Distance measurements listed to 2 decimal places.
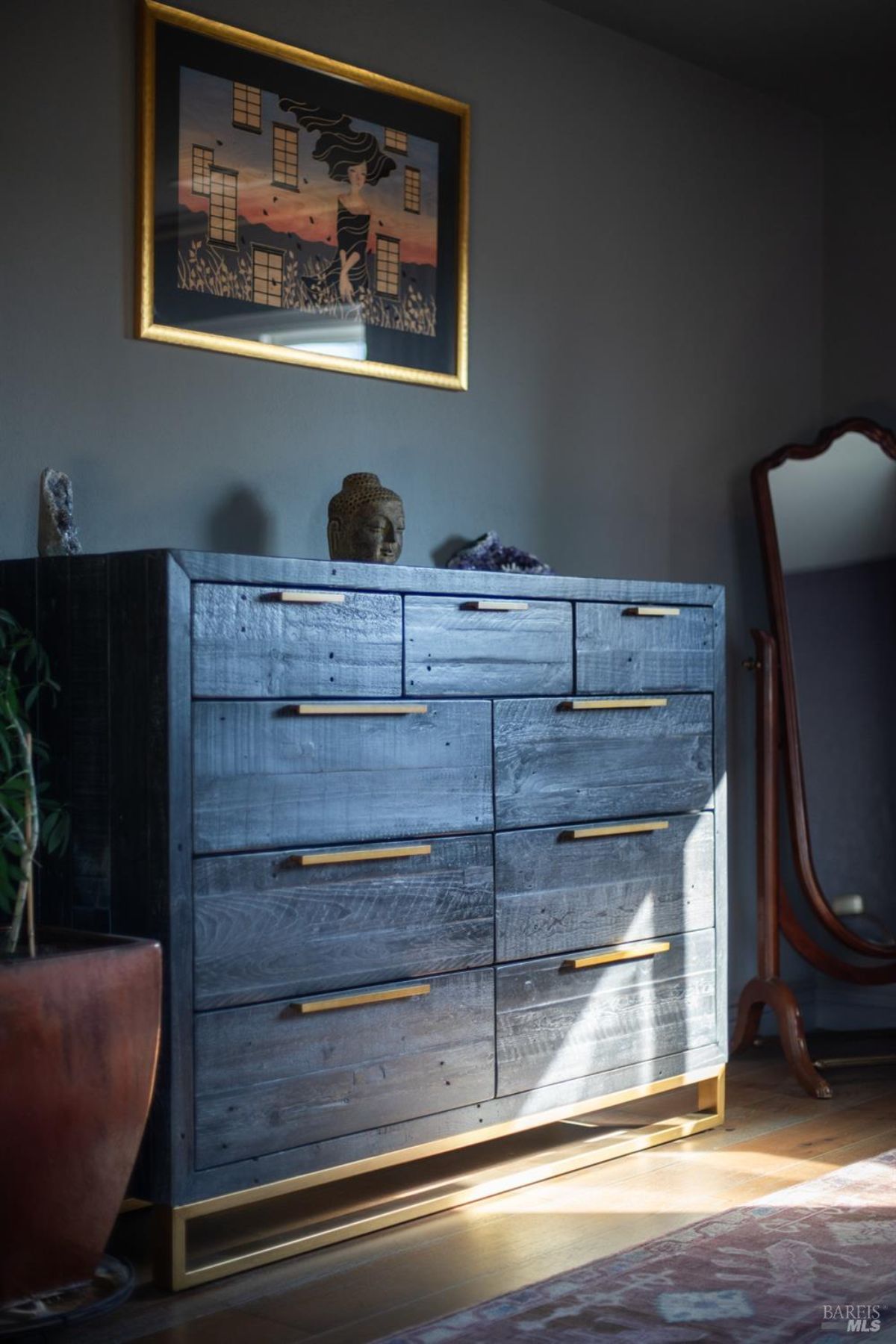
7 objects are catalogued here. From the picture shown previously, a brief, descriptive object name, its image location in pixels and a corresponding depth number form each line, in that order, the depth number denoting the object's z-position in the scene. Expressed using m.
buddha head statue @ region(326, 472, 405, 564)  2.92
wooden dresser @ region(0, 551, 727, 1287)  2.31
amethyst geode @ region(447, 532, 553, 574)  3.32
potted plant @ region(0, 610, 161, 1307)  2.01
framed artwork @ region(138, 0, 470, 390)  2.93
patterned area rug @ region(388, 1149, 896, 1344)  2.07
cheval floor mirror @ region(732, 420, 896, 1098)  3.93
